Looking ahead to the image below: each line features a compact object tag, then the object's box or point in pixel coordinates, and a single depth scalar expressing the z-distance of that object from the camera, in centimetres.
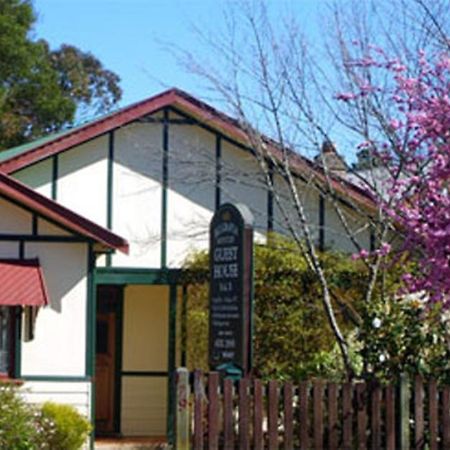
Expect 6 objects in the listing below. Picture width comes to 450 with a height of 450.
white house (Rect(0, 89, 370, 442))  1616
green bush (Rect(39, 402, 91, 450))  1518
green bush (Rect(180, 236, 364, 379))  1711
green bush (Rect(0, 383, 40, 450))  1458
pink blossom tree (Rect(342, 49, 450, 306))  1066
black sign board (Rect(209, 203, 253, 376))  1252
